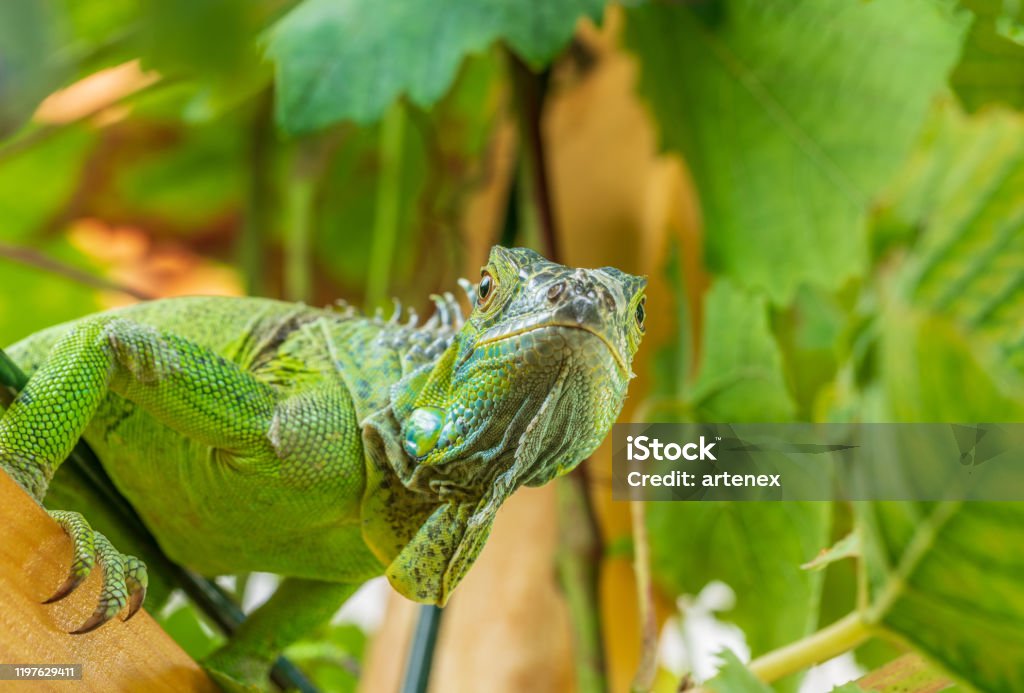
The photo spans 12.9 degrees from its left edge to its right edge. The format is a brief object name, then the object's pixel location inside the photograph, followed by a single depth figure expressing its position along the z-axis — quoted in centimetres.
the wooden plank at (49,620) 108
